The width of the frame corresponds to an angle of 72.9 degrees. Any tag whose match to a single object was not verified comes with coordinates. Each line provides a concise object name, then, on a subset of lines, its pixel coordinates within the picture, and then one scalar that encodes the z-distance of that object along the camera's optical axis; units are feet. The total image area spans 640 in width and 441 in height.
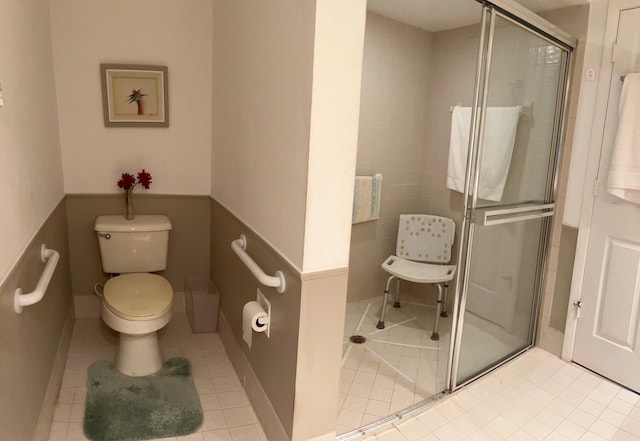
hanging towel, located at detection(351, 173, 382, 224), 9.48
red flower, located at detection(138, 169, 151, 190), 8.50
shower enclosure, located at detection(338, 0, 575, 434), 6.68
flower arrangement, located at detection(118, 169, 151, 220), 8.34
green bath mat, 5.86
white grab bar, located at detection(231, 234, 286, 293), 5.33
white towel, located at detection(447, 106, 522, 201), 6.92
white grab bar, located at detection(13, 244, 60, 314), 4.48
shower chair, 9.63
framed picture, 8.23
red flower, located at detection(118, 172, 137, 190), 8.33
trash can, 8.71
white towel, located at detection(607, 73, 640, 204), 7.00
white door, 7.26
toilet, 6.78
